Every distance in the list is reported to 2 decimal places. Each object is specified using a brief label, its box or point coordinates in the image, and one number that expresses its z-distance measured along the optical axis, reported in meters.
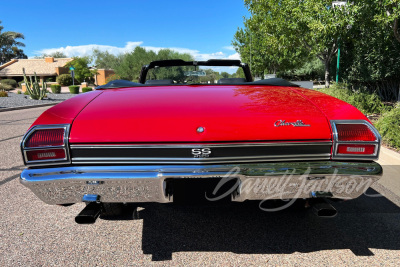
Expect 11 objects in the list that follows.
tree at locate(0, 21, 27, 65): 72.19
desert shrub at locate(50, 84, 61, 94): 35.31
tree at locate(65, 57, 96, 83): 61.34
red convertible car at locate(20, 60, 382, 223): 2.03
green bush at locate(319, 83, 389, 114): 9.48
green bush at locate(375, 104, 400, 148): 5.54
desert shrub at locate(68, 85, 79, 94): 36.28
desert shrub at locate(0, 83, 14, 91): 43.66
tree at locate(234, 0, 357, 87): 9.62
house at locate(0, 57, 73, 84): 67.44
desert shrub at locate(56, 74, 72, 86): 56.34
